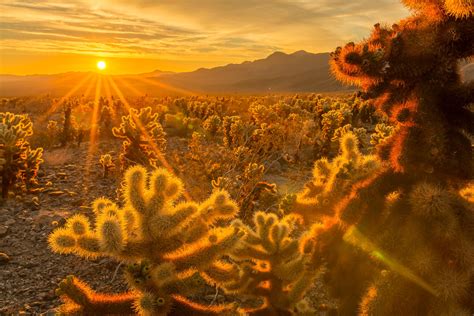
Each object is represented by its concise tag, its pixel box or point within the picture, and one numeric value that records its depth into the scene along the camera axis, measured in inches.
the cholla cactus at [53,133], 485.6
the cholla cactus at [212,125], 566.6
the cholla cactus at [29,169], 308.3
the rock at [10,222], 246.0
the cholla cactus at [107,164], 346.9
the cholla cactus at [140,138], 351.9
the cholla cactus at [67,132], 475.8
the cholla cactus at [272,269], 142.6
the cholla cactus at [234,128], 421.7
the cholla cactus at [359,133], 451.1
